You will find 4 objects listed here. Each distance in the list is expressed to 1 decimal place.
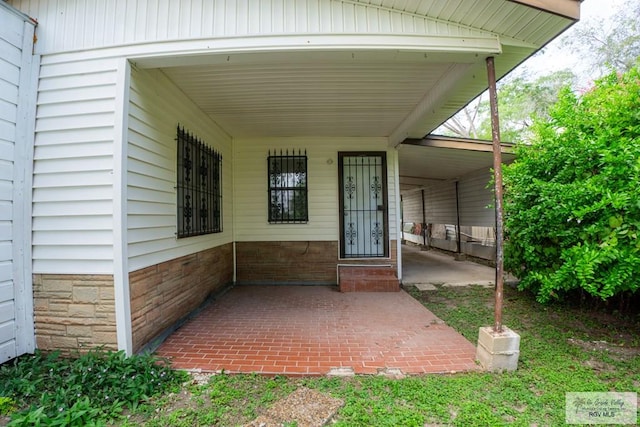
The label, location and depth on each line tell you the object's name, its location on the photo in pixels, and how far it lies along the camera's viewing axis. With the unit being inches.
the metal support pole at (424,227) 476.7
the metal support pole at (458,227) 358.6
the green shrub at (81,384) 71.7
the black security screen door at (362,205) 215.5
